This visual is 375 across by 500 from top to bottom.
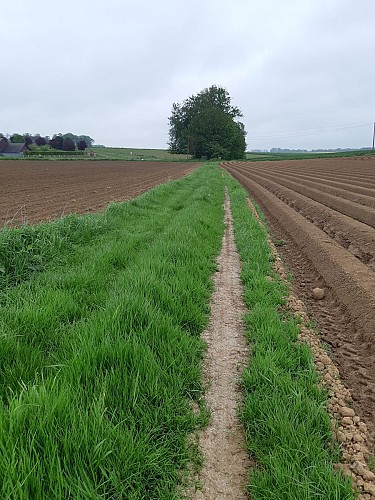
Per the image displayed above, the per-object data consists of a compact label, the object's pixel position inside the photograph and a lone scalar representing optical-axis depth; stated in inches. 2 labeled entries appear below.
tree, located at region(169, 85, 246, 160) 3597.4
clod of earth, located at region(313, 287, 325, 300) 199.5
